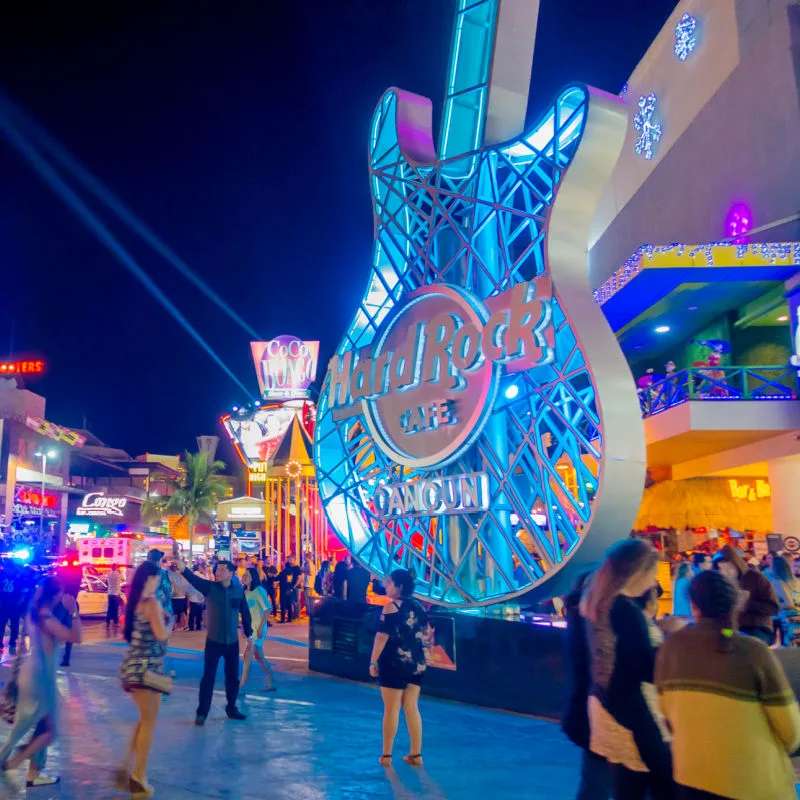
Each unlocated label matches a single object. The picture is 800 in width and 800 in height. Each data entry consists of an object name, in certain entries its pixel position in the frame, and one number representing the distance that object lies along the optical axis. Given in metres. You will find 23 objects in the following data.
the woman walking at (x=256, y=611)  11.19
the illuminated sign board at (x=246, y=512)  31.86
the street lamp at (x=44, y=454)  44.84
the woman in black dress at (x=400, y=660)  6.93
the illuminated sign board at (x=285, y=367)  33.38
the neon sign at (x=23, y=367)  62.97
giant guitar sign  9.78
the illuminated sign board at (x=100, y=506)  45.44
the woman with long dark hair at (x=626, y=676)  3.85
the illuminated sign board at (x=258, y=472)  33.50
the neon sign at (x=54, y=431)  43.97
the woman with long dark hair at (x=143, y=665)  6.28
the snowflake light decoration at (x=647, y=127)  29.43
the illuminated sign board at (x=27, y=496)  43.59
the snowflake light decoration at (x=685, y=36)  25.98
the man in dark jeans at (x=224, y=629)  8.98
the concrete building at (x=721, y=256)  19.08
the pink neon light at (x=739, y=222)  21.80
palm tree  58.00
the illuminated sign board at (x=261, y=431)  32.25
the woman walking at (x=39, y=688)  6.51
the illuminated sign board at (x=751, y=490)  24.22
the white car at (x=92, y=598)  25.63
